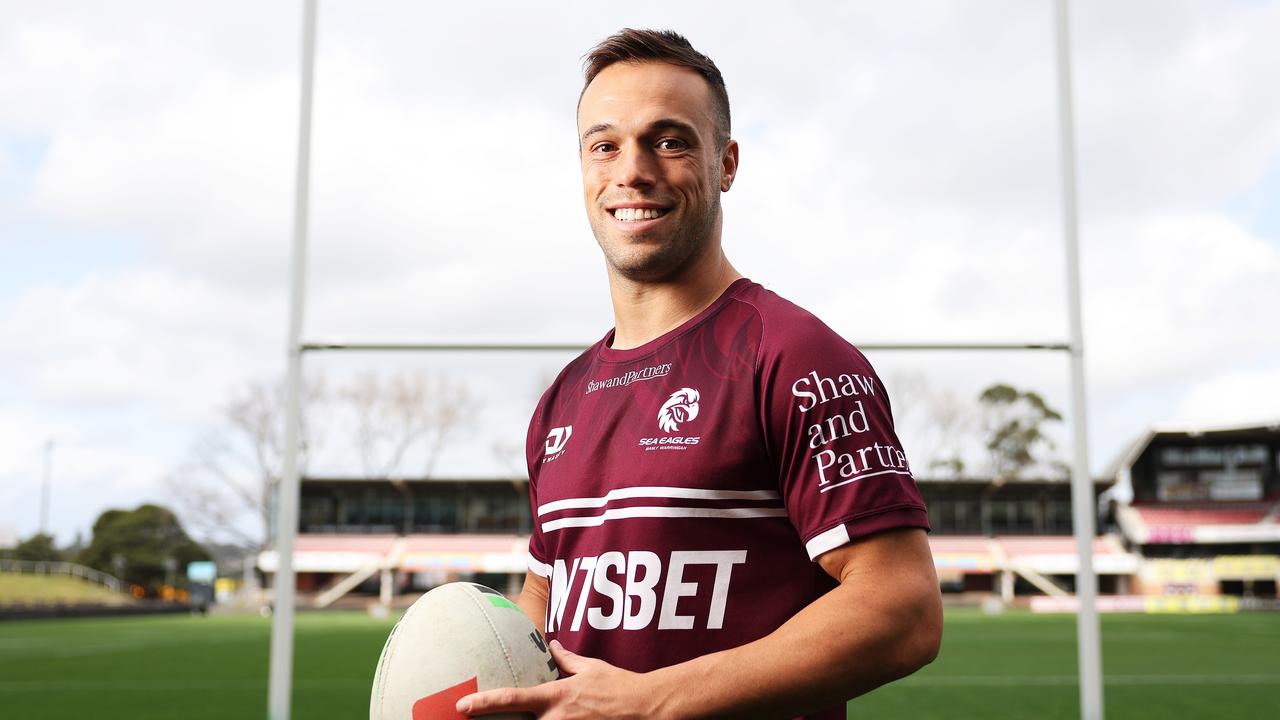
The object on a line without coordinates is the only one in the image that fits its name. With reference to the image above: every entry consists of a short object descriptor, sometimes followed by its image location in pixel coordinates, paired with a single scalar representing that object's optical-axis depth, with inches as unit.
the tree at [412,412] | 1065.5
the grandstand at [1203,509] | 1314.0
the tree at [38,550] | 1432.1
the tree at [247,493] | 1299.2
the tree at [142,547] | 1471.5
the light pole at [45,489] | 1603.1
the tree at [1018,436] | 1566.2
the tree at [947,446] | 1222.3
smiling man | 39.6
